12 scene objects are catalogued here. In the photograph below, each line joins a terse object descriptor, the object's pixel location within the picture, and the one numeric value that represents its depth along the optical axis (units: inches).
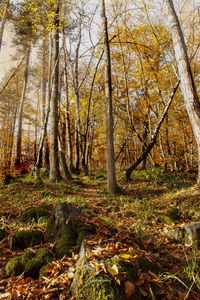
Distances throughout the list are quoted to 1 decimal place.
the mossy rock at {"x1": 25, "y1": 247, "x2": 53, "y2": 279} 80.9
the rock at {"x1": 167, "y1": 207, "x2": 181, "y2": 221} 162.6
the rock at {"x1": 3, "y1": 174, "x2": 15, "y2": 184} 311.6
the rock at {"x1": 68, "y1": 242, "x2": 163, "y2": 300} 54.4
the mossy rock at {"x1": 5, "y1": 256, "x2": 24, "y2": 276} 81.9
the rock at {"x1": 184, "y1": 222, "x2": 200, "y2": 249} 111.1
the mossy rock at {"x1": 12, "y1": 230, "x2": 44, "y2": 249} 106.0
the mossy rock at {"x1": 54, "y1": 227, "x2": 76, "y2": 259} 88.0
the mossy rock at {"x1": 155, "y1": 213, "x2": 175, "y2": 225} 156.0
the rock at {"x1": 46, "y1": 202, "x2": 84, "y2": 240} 108.7
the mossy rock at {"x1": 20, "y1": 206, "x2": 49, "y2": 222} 148.3
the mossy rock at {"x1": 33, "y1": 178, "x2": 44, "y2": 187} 274.7
